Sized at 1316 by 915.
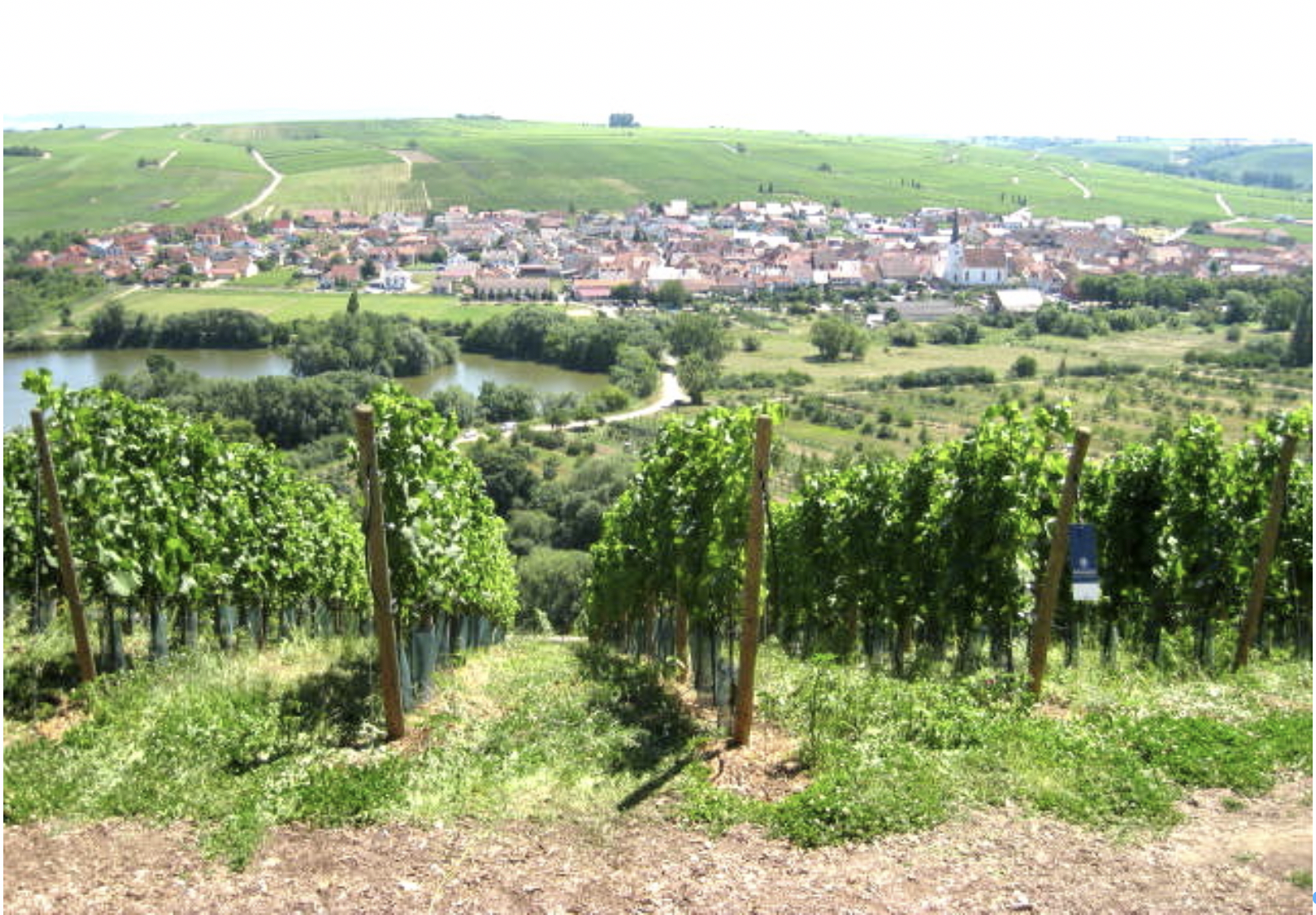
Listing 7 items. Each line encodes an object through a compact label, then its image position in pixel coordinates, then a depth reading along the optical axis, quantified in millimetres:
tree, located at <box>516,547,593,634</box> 32500
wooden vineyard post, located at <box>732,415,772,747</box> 7543
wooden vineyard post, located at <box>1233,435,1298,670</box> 9734
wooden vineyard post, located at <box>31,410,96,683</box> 7965
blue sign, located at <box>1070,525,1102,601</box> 7816
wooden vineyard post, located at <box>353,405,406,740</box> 7355
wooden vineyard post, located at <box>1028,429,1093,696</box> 8203
